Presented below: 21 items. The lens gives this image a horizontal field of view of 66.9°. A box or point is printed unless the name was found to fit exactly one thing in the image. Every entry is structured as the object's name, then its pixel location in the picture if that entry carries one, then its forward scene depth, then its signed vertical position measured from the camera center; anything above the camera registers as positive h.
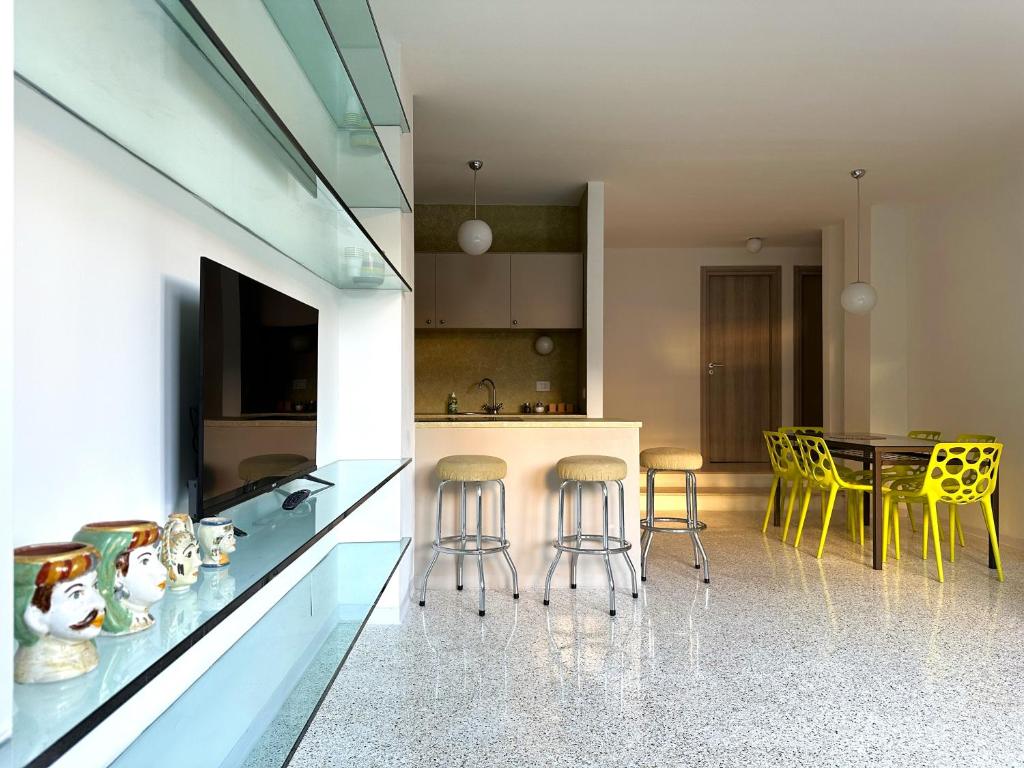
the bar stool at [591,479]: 4.26 -0.49
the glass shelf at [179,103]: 1.12 +0.53
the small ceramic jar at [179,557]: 1.30 -0.28
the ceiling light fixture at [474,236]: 5.35 +1.07
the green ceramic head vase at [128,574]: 1.06 -0.27
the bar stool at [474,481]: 4.23 -0.52
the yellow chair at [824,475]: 5.37 -0.61
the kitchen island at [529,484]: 4.70 -0.57
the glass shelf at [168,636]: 0.72 -0.32
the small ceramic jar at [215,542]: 1.47 -0.29
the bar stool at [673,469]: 4.86 -0.53
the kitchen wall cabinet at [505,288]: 6.79 +0.90
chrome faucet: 7.13 -0.05
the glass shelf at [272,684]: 1.42 -0.64
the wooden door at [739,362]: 9.27 +0.35
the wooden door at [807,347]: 9.23 +0.53
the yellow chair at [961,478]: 4.89 -0.56
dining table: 5.00 -0.42
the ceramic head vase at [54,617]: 0.87 -0.26
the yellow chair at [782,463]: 6.01 -0.58
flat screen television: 1.82 +0.00
